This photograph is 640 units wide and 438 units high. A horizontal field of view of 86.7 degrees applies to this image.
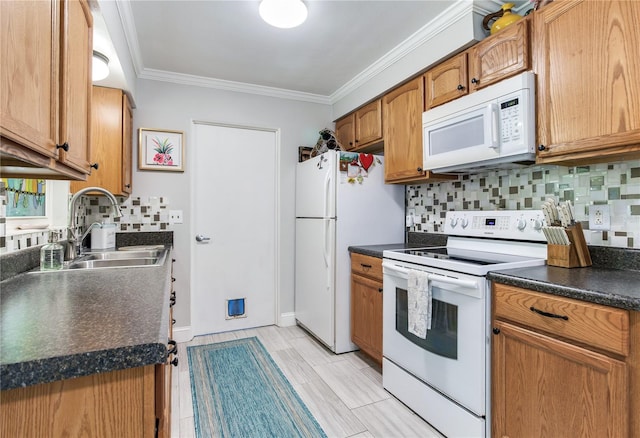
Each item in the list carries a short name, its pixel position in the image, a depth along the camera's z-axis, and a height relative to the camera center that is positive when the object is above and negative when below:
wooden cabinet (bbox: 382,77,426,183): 2.44 +0.68
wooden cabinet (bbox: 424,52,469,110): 2.08 +0.91
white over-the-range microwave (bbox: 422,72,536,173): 1.69 +0.52
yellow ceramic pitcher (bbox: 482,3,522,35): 1.86 +1.14
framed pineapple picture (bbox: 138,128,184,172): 2.91 +0.62
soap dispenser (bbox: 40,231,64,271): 1.60 -0.17
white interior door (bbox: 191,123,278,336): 3.17 -0.06
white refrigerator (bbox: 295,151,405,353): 2.73 -0.02
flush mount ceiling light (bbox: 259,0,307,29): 1.91 +1.21
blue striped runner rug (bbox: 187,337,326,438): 1.82 -1.10
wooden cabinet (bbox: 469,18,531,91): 1.75 +0.91
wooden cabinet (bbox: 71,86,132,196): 2.34 +0.57
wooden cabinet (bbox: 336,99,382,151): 2.91 +0.87
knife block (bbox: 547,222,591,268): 1.64 -0.15
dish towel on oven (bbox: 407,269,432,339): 1.80 -0.45
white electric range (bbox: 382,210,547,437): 1.58 -0.51
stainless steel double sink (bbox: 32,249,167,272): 1.95 -0.24
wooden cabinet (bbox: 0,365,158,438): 0.63 -0.36
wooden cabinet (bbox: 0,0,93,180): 0.77 +0.39
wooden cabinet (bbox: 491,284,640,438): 1.12 -0.55
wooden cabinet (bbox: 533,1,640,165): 1.36 +0.62
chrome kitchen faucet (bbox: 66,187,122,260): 2.02 -0.03
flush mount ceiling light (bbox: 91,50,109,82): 1.90 +0.89
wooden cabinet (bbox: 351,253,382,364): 2.41 -0.63
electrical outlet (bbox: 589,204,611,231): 1.71 +0.02
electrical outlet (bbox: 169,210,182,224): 3.01 +0.04
